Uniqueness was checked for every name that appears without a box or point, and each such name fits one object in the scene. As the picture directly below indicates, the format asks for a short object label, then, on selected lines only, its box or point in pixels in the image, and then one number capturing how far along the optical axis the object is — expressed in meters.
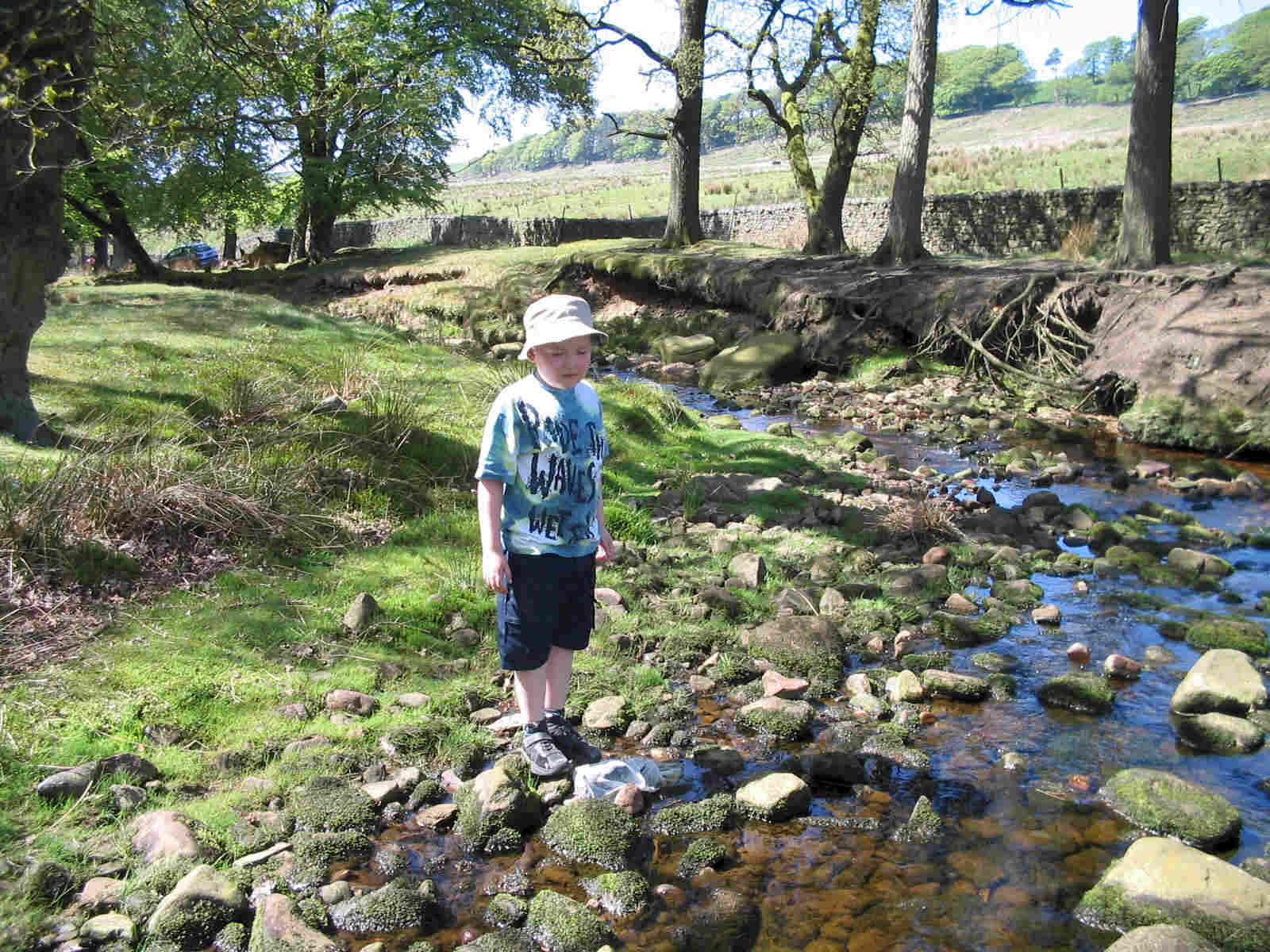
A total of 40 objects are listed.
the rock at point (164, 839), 3.64
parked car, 38.94
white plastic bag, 4.25
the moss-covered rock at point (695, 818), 4.12
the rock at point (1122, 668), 5.73
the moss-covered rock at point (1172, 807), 4.07
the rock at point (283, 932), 3.25
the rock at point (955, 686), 5.40
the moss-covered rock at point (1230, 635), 6.04
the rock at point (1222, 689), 5.18
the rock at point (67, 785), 3.92
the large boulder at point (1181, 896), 3.41
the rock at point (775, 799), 4.20
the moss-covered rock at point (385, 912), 3.47
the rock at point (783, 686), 5.36
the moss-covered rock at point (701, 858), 3.85
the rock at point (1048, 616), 6.56
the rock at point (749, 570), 7.00
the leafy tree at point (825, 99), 22.17
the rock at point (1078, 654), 5.98
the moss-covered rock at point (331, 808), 3.99
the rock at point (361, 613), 5.61
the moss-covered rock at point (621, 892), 3.62
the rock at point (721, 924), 3.45
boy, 4.16
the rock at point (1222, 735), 4.88
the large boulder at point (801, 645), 5.73
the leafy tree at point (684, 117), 24.08
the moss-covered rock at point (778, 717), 4.97
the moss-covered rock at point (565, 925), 3.37
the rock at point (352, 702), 4.91
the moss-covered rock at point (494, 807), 3.98
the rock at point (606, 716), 4.97
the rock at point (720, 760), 4.62
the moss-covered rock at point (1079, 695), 5.31
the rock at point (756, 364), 16.89
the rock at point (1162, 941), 3.21
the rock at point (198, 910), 3.28
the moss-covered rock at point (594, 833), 3.88
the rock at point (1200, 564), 7.55
